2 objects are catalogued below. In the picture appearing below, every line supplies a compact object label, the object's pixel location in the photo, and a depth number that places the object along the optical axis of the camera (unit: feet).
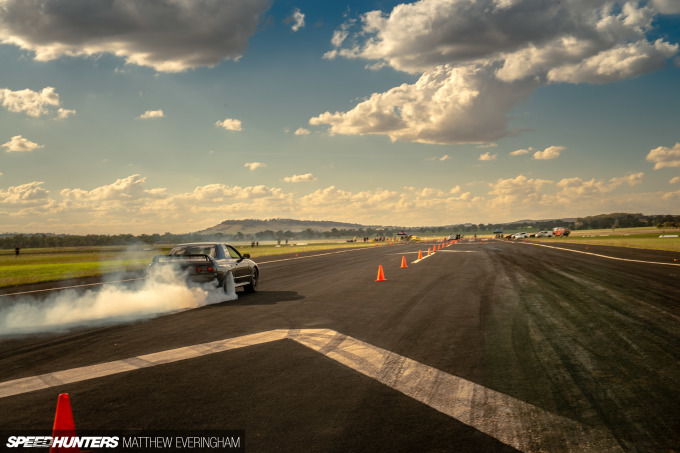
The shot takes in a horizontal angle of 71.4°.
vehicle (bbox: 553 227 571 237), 317.48
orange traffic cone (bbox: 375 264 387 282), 56.24
